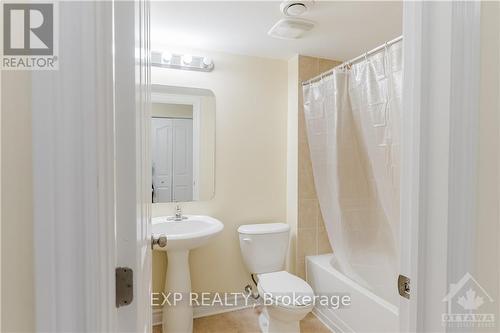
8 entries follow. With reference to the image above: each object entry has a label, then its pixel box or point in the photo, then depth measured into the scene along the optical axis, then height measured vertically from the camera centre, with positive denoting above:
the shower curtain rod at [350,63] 1.56 +0.65
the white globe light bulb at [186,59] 2.15 +0.78
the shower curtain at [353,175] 1.85 -0.09
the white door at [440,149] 0.62 +0.03
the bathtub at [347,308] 1.67 -0.89
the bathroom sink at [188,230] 1.75 -0.45
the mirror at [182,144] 2.14 +0.15
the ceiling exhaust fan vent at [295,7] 1.56 +0.86
